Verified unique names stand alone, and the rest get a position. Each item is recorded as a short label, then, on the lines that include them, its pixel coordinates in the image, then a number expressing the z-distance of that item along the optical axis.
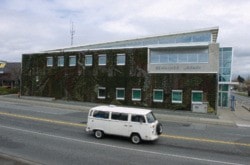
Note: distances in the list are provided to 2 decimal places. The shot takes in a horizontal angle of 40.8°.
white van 17.52
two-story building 36.50
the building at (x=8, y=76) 75.12
